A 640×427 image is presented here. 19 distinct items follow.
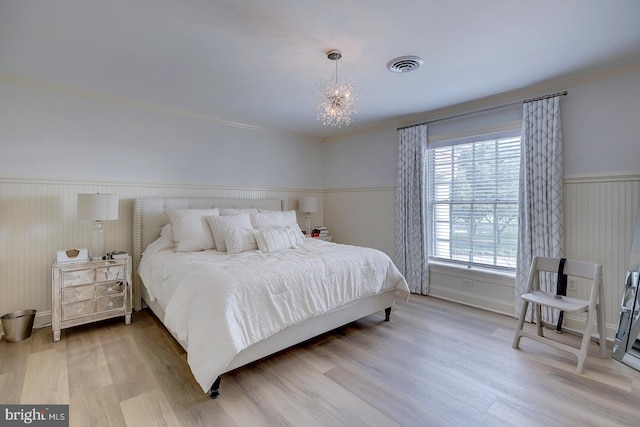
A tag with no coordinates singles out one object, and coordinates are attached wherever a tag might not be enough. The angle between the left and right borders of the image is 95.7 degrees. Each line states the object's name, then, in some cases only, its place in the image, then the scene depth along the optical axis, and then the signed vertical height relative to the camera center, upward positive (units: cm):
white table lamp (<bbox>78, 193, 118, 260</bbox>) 278 +4
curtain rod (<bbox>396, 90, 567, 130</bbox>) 295 +125
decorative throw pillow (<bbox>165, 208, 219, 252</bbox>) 304 -20
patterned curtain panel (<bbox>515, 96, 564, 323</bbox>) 292 +26
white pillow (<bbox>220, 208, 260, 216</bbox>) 372 +2
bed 188 -57
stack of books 481 -31
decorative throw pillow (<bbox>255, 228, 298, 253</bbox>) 301 -29
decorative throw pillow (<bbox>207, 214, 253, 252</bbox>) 313 -14
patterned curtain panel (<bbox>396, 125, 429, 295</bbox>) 394 +7
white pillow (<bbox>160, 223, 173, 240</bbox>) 324 -23
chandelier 237 +97
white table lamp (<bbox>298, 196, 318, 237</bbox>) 483 +15
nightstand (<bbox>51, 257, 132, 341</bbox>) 263 -78
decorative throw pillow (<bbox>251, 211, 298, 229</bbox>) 356 -8
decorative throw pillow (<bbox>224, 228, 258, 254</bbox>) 296 -29
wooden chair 227 -72
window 335 +16
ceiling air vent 242 +130
